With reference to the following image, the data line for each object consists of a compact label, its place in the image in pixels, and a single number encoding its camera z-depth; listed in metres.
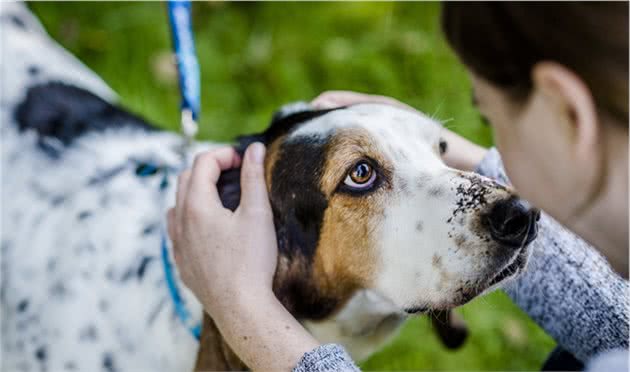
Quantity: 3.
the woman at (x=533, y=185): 0.76
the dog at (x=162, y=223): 0.88
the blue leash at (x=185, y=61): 1.05
